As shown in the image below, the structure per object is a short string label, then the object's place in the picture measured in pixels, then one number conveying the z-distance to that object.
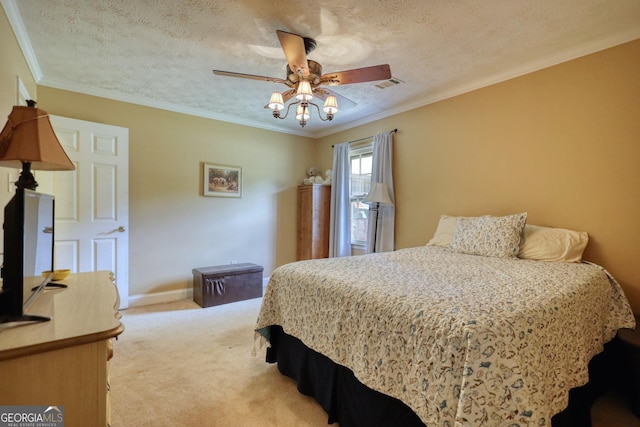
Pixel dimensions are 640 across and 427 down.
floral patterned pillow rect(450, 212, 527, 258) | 2.38
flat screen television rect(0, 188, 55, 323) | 0.99
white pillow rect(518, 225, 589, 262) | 2.22
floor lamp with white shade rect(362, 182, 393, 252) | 3.58
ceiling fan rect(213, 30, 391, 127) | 1.95
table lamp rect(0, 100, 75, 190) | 1.29
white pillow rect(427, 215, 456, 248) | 2.91
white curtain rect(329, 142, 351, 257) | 4.36
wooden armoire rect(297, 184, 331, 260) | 4.53
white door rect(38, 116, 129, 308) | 3.00
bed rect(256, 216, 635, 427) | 1.02
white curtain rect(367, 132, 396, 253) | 3.74
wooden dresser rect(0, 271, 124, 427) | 0.87
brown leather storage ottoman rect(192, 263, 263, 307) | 3.56
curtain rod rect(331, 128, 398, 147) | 3.77
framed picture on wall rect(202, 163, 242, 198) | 4.03
